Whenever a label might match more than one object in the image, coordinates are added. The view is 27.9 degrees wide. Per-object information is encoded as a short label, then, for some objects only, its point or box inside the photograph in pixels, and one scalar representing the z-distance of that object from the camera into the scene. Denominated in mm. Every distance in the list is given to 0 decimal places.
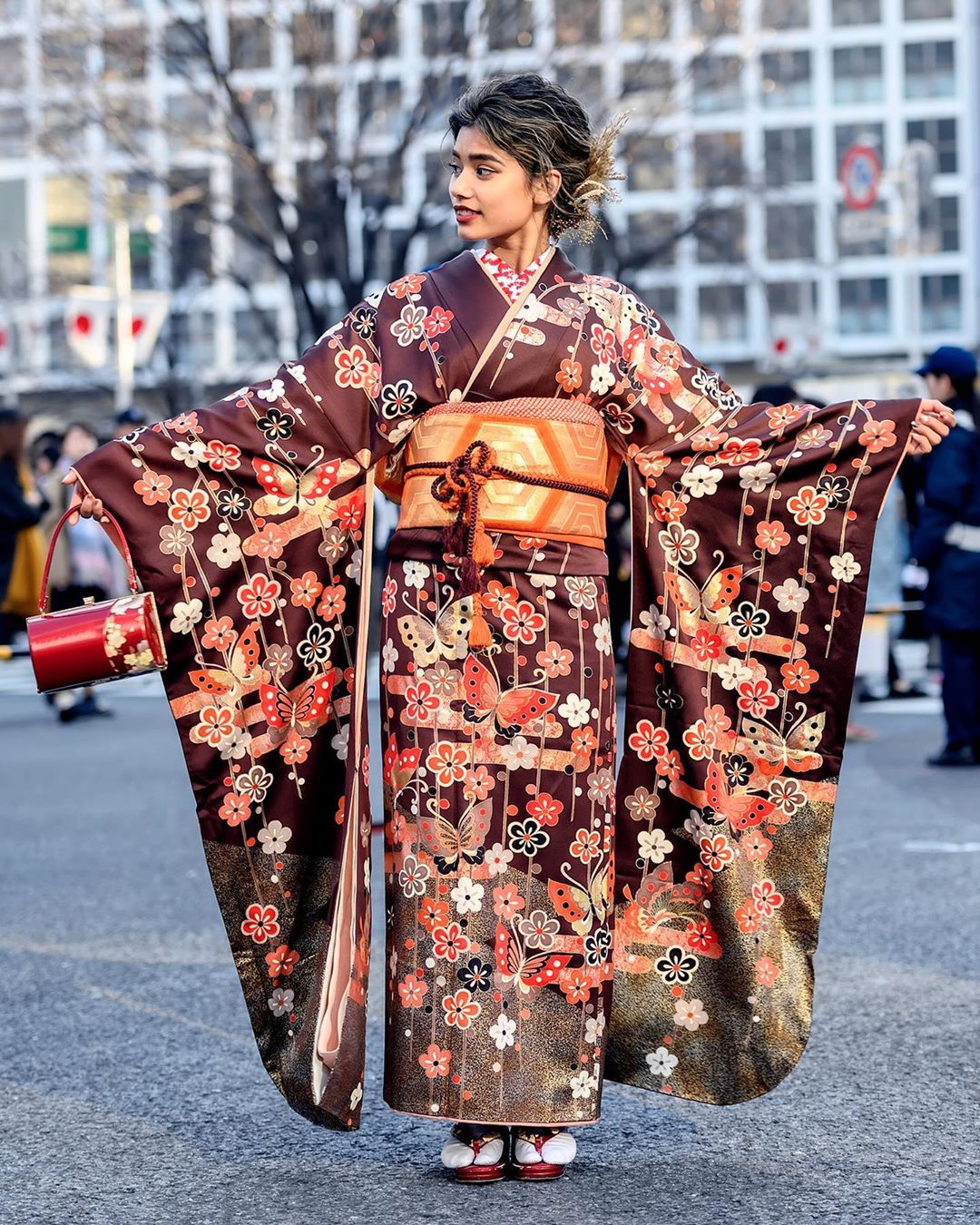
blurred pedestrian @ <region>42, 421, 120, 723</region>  11203
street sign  19953
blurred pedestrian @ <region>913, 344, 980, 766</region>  8508
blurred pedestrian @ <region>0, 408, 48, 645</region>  11711
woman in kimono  3369
